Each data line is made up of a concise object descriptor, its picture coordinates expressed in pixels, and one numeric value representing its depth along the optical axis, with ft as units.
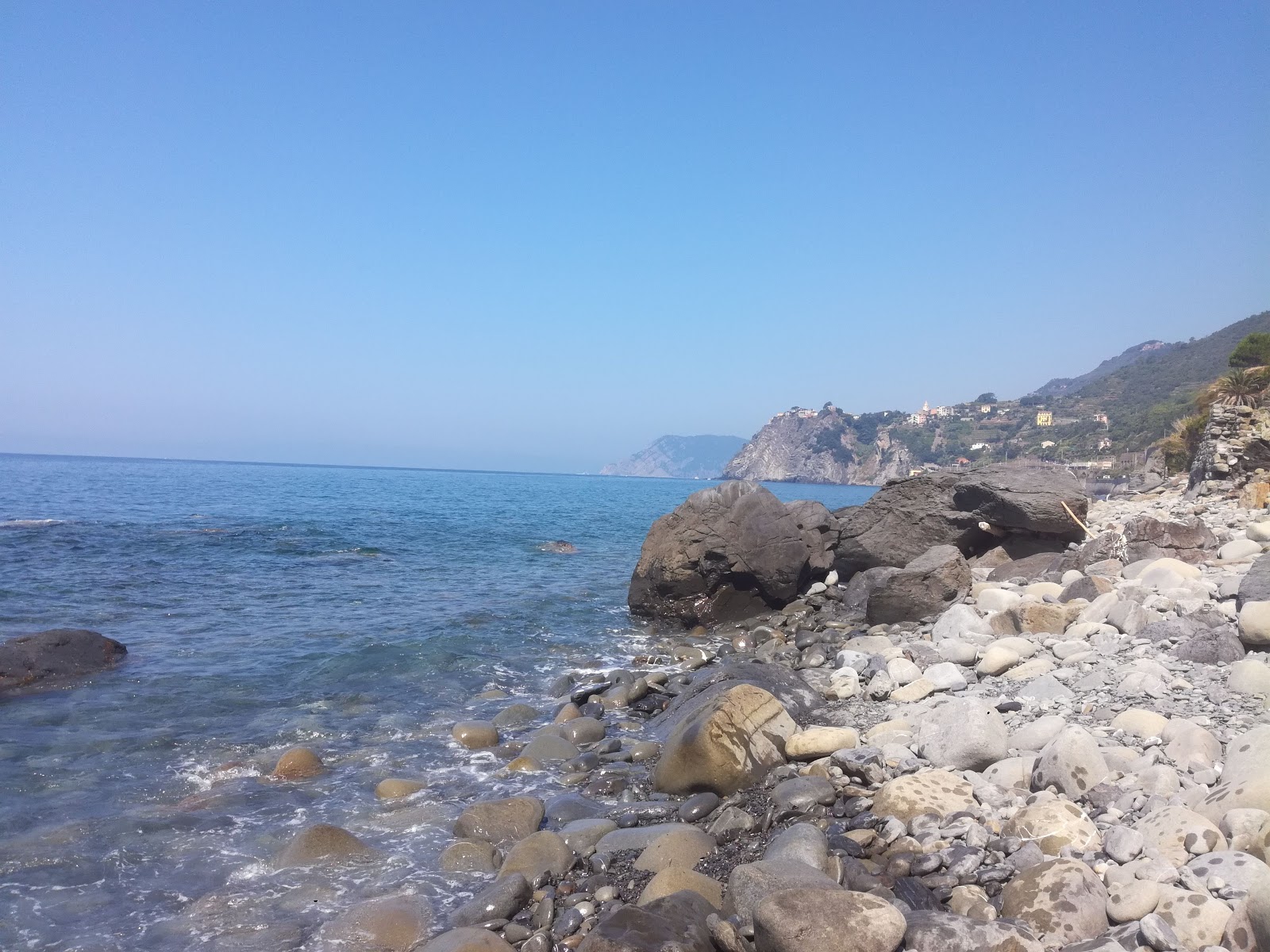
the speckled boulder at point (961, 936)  13.53
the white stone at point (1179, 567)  32.99
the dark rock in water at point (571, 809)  24.98
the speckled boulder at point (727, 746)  25.05
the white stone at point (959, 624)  35.37
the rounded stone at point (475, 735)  32.32
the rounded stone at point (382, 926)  18.26
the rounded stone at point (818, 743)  25.16
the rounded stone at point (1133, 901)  13.69
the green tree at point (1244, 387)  80.07
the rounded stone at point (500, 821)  23.80
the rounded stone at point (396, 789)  26.89
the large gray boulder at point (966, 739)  21.34
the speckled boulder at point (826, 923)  14.12
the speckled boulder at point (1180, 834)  14.53
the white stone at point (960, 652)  31.60
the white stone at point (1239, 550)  36.28
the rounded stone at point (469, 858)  21.98
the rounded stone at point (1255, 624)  23.47
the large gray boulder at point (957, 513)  51.03
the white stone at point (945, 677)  29.07
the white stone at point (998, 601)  37.27
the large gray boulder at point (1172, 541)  39.88
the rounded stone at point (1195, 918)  12.67
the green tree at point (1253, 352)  110.83
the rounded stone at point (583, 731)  33.19
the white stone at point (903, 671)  31.55
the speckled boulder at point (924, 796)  19.12
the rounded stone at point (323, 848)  22.04
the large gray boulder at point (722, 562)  58.18
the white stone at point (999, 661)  29.22
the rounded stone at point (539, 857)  20.85
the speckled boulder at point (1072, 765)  18.07
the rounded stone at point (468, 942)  16.92
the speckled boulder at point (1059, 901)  13.83
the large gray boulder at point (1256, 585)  26.02
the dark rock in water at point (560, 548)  103.56
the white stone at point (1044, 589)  38.55
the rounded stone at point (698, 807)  23.66
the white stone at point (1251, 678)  20.83
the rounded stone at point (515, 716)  35.40
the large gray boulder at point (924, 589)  43.75
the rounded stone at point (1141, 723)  19.99
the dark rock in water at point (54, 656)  37.37
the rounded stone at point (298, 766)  28.43
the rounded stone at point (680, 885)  17.92
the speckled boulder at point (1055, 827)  16.15
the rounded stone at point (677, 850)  20.01
